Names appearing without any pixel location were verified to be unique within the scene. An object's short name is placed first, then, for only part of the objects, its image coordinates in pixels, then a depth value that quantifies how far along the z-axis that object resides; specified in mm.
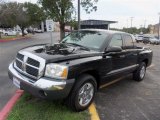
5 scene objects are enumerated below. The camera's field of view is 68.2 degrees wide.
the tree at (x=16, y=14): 17889
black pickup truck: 2192
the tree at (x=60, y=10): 7624
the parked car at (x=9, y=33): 25901
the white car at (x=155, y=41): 22690
